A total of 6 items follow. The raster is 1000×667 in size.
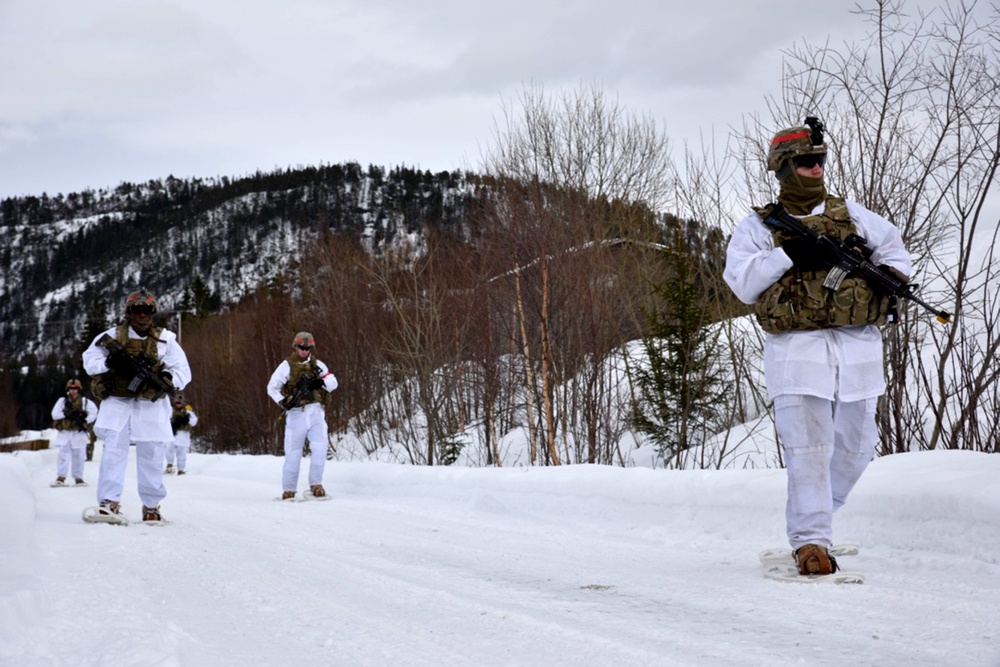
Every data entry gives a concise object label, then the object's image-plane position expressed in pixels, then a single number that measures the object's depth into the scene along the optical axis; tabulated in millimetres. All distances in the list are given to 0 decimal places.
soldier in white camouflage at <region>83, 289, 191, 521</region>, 9398
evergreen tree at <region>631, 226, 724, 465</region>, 15078
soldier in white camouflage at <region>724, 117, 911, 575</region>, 4969
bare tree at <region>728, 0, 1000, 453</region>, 8320
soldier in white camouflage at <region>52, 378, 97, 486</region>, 20062
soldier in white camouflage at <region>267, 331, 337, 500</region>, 12703
